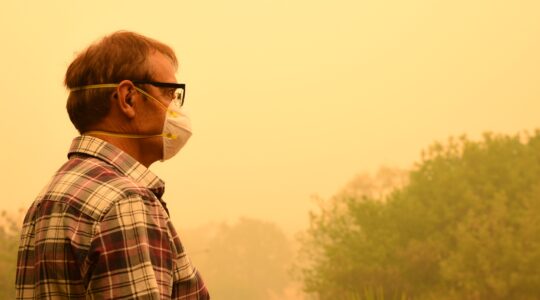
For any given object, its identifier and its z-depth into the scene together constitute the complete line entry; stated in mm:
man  2144
